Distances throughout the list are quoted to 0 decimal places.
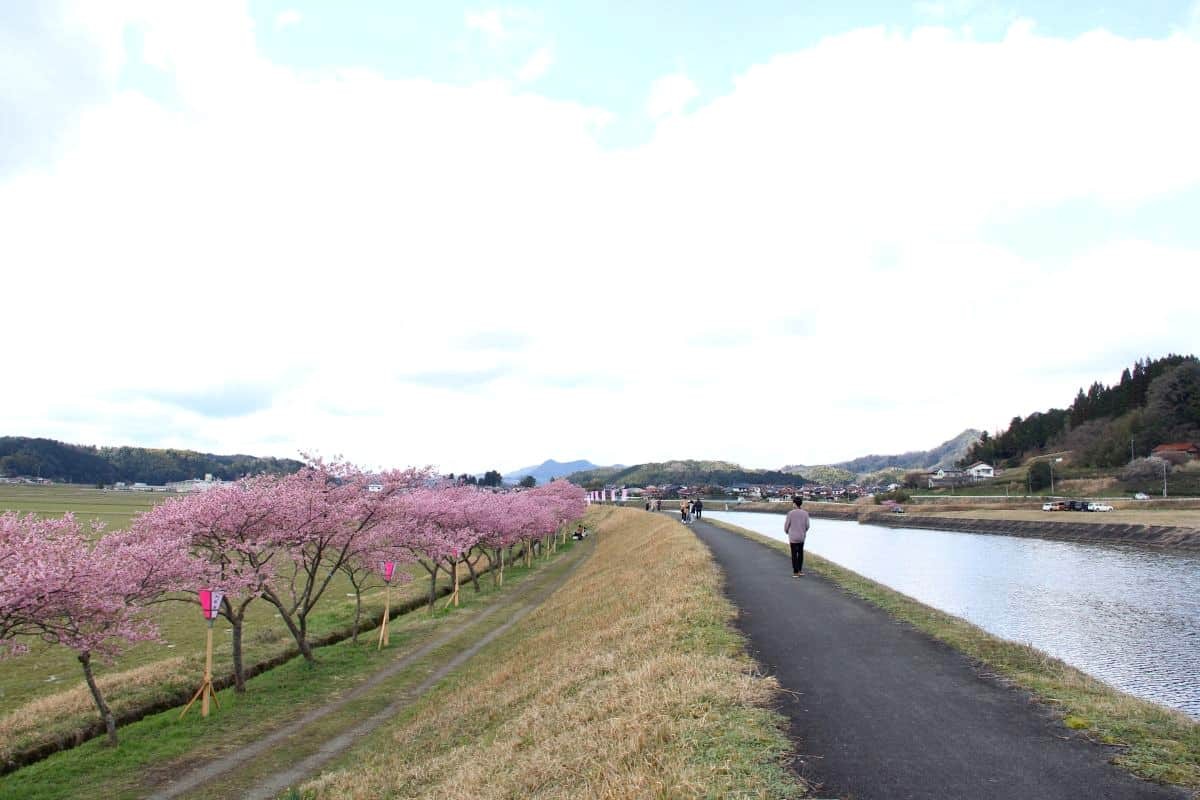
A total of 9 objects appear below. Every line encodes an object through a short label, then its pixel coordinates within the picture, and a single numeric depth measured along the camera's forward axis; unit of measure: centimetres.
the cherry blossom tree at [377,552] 2844
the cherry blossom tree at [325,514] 2320
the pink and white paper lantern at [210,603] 1955
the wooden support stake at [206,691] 1894
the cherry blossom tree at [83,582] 1362
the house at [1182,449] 10629
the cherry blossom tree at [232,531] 2061
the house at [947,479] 16662
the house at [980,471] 17212
